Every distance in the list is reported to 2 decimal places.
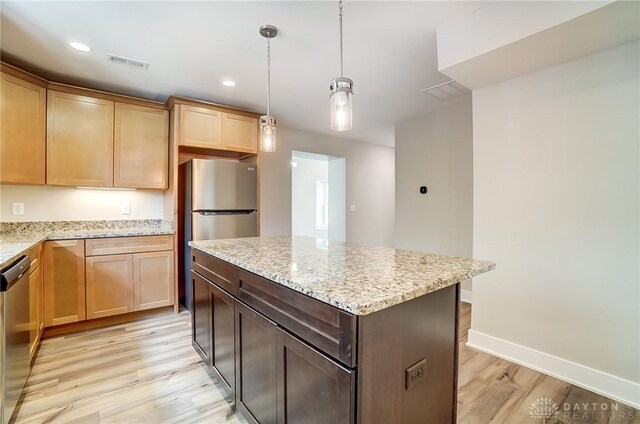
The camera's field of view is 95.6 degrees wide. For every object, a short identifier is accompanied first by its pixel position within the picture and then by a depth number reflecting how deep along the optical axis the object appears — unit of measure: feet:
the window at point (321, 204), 23.71
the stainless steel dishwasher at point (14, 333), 4.70
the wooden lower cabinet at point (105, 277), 8.46
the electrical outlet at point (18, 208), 9.12
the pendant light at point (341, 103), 5.18
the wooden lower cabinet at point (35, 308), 6.81
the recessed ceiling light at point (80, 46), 7.22
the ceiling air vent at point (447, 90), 9.87
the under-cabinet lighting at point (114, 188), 10.31
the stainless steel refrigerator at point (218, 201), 10.23
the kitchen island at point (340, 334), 2.93
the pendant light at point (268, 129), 6.80
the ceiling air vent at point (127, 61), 7.88
